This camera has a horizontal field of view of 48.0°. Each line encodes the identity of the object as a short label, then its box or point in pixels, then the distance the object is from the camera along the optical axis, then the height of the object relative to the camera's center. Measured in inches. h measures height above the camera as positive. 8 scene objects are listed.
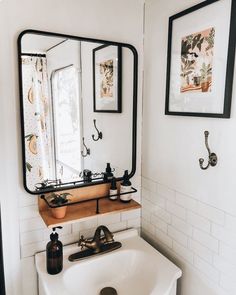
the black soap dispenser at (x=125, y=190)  55.8 -17.0
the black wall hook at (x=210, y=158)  42.6 -7.7
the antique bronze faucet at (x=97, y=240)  52.8 -26.2
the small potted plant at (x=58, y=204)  47.7 -17.1
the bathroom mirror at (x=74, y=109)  47.8 +0.0
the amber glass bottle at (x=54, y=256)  48.1 -26.6
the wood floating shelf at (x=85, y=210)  47.6 -19.7
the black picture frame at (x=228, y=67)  37.9 +6.2
